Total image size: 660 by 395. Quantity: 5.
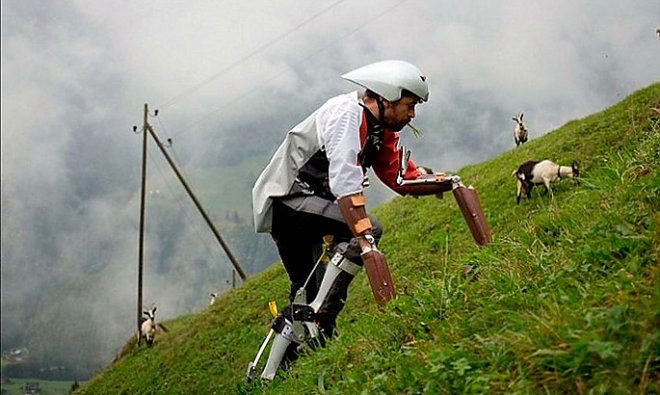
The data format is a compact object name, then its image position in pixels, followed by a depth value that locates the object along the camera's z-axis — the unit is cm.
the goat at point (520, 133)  2259
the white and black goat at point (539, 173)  1177
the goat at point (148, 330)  2169
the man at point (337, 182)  482
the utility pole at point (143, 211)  2427
